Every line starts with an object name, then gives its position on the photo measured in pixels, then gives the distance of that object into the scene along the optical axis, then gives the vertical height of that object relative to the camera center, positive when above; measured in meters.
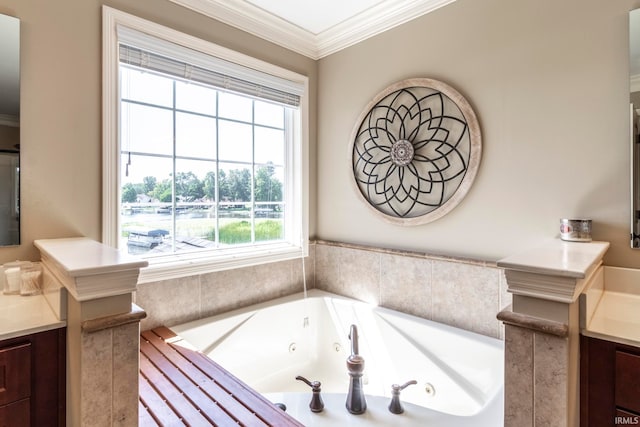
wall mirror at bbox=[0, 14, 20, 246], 1.38 +0.35
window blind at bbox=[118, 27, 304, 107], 1.71 +0.87
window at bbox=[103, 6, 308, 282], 1.71 +0.38
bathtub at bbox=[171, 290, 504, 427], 1.40 -0.82
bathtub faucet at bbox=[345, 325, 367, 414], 1.41 -0.75
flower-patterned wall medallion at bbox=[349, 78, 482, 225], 1.88 +0.39
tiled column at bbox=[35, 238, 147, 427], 0.91 -0.36
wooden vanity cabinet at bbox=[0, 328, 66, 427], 0.96 -0.51
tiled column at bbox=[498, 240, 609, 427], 0.91 -0.37
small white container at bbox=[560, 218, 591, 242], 1.45 -0.07
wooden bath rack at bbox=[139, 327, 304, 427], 1.13 -0.70
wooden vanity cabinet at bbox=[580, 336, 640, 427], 0.95 -0.51
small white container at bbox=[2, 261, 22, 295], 1.32 -0.27
